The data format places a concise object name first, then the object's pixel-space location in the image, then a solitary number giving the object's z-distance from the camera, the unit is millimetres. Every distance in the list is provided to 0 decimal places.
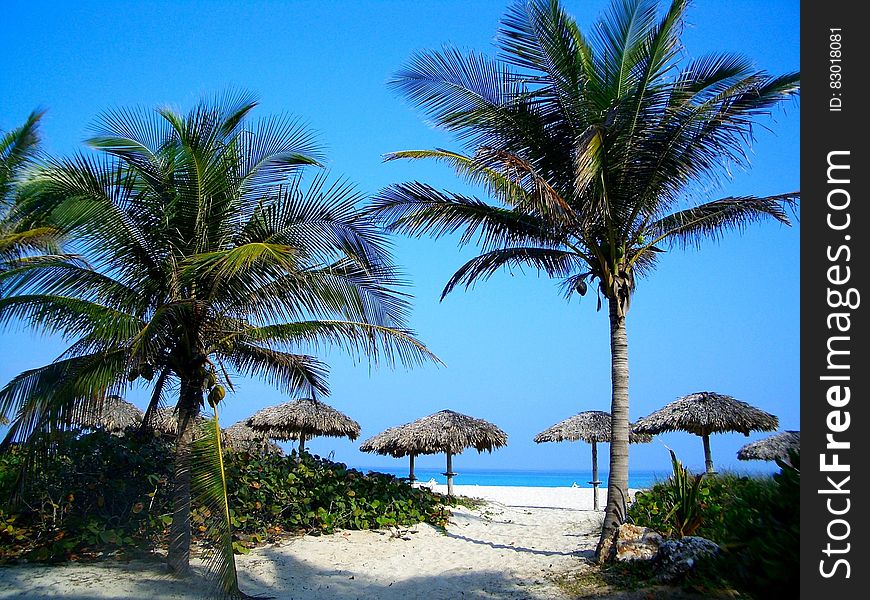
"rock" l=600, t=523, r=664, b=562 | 8062
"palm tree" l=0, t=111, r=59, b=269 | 11277
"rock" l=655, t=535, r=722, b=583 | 7059
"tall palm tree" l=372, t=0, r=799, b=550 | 9031
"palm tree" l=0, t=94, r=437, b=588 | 7199
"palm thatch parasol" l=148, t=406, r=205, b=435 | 16475
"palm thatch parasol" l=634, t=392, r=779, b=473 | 16016
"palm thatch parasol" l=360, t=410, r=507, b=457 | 17188
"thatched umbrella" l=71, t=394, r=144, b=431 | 15563
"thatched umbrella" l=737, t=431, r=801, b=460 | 18273
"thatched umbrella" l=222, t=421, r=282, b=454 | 11039
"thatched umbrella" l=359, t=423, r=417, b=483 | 17891
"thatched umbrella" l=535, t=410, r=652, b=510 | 19094
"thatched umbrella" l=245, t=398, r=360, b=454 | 18500
